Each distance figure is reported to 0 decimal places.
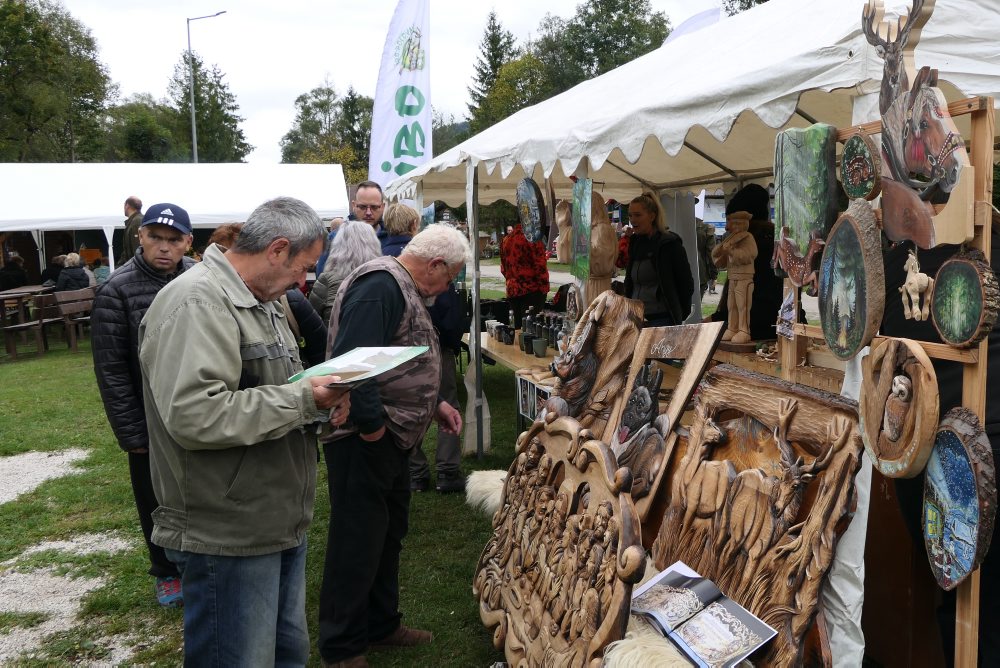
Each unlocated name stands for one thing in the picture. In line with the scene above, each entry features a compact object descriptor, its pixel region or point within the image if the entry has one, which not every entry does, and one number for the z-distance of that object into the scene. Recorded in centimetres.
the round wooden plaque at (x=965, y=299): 151
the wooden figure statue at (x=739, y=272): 452
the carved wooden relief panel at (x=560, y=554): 197
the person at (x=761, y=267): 459
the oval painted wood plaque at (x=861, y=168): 188
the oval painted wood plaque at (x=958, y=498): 153
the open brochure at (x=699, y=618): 181
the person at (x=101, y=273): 1332
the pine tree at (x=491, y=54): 5466
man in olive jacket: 165
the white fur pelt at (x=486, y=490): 350
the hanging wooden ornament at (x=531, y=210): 532
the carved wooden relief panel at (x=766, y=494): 178
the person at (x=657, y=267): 548
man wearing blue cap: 300
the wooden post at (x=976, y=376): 159
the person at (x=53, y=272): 1390
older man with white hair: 251
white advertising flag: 772
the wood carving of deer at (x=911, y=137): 161
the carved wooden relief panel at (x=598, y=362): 279
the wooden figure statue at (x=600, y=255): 441
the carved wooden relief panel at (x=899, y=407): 162
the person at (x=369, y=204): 501
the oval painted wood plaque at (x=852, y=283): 184
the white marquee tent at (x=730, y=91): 215
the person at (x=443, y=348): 433
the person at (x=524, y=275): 709
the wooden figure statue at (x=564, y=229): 515
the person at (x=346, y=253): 387
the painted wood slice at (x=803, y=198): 214
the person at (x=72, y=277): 1206
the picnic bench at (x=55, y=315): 1088
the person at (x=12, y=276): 1352
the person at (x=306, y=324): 303
